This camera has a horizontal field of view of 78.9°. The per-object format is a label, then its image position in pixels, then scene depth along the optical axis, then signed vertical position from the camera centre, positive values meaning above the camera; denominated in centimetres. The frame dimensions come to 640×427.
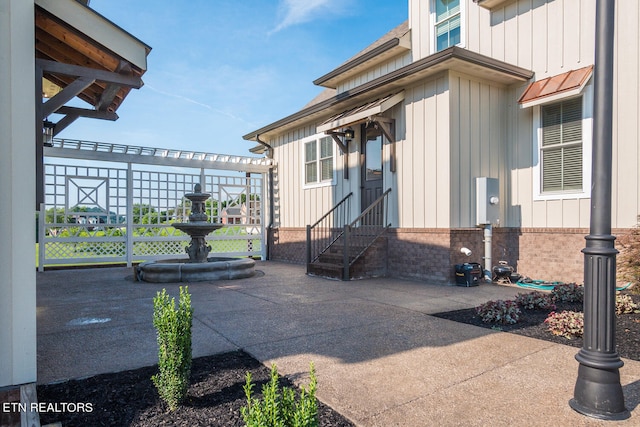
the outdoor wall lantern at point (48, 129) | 699 +142
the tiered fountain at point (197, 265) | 779 -120
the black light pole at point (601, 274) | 229 -40
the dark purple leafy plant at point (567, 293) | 544 -120
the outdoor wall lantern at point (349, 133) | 950 +183
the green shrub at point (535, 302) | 501 -122
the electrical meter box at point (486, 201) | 729 +14
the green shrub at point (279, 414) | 145 -79
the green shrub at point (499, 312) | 445 -121
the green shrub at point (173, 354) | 233 -89
